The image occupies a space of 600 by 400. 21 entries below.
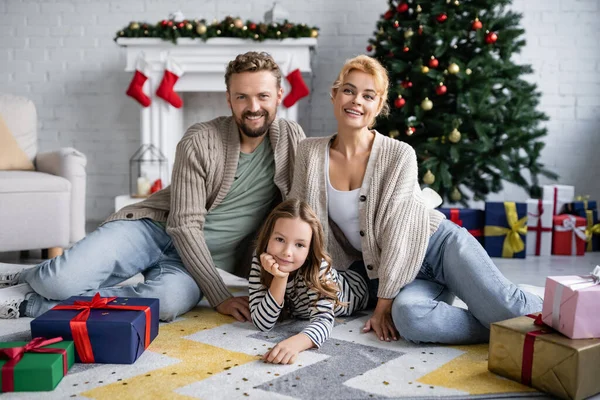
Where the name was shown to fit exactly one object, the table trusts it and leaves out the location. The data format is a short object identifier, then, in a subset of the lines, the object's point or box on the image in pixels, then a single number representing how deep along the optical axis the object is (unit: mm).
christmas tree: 3396
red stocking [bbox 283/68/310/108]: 4152
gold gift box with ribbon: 1411
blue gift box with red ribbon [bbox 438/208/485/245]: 3420
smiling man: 2037
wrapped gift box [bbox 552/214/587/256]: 3486
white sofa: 2980
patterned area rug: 1453
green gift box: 1421
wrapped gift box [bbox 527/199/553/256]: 3453
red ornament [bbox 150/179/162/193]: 4219
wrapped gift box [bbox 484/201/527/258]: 3385
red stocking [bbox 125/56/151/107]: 4188
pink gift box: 1455
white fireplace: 4145
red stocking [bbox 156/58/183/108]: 4176
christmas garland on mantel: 4078
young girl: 1786
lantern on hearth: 4172
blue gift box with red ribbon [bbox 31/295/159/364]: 1600
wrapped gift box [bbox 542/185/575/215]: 3576
